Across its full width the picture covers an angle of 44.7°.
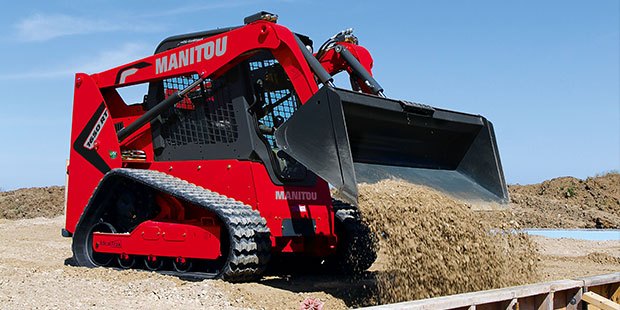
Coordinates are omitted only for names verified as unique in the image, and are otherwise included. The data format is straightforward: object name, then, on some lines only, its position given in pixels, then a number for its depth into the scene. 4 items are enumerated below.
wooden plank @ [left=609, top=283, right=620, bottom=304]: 5.67
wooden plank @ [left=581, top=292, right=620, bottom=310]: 5.02
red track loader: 6.67
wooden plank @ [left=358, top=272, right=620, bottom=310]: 4.18
